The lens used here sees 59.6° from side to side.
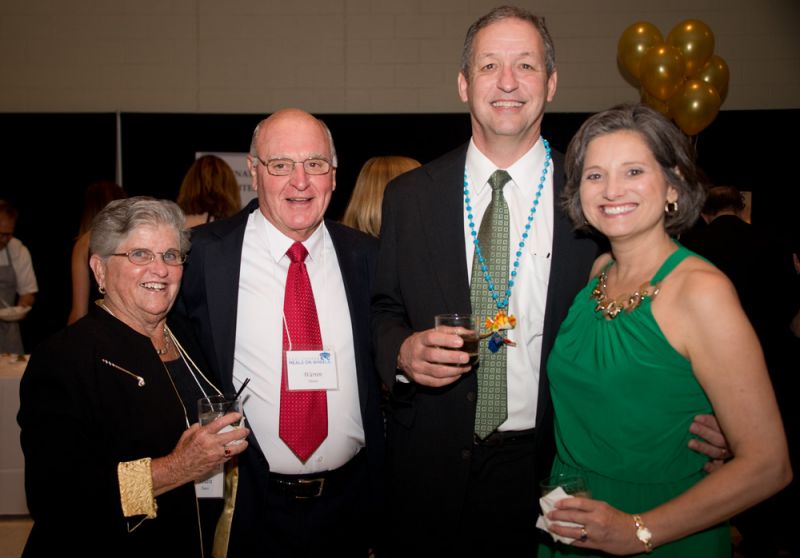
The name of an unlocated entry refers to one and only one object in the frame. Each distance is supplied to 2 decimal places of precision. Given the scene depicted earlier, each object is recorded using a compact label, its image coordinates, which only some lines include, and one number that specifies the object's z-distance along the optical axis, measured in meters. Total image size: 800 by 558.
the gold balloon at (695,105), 5.66
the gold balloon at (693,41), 5.83
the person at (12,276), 5.59
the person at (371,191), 4.10
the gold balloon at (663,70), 5.74
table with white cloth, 4.29
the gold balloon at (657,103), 5.96
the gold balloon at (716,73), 6.04
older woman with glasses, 1.96
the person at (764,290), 3.91
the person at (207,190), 4.62
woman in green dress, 1.62
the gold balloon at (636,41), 6.07
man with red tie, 2.36
